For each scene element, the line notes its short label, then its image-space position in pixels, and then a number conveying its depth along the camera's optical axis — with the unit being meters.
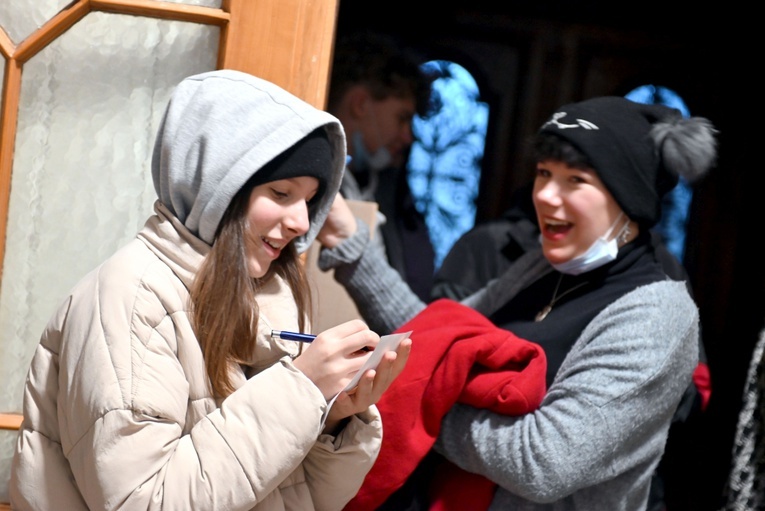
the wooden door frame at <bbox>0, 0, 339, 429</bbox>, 1.86
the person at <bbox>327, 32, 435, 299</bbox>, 3.23
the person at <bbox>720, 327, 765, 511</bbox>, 2.52
